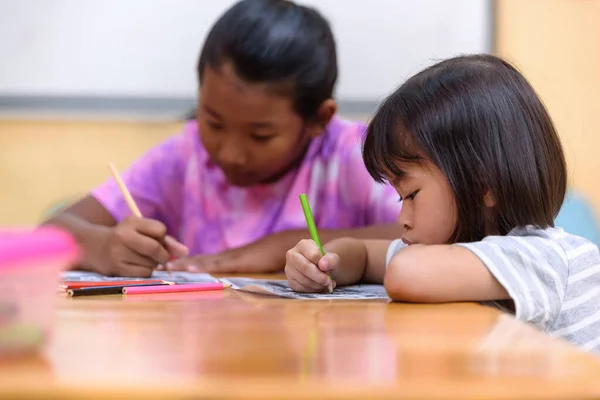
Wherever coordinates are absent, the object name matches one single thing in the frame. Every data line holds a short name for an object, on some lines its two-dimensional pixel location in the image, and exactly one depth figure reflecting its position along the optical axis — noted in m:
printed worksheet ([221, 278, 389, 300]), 1.24
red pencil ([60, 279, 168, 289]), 1.29
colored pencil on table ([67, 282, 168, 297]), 1.25
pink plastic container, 0.84
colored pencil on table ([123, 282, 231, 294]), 1.26
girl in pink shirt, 1.58
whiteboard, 2.53
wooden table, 0.73
